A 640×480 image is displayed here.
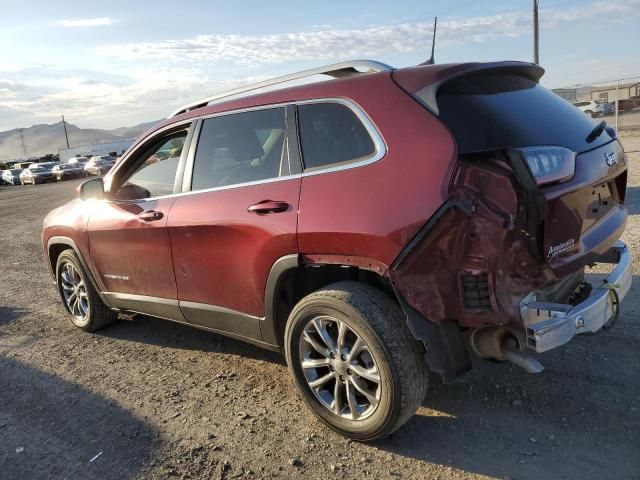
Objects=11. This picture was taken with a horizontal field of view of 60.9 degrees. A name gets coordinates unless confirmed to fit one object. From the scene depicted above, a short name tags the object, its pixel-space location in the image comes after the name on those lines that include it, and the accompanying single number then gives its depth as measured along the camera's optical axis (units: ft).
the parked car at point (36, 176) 136.05
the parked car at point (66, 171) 141.49
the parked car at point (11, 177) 143.13
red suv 8.31
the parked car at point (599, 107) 85.92
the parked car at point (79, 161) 156.70
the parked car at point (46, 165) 146.80
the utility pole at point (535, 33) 75.92
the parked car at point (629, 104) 74.04
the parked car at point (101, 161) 148.50
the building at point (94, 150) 242.17
